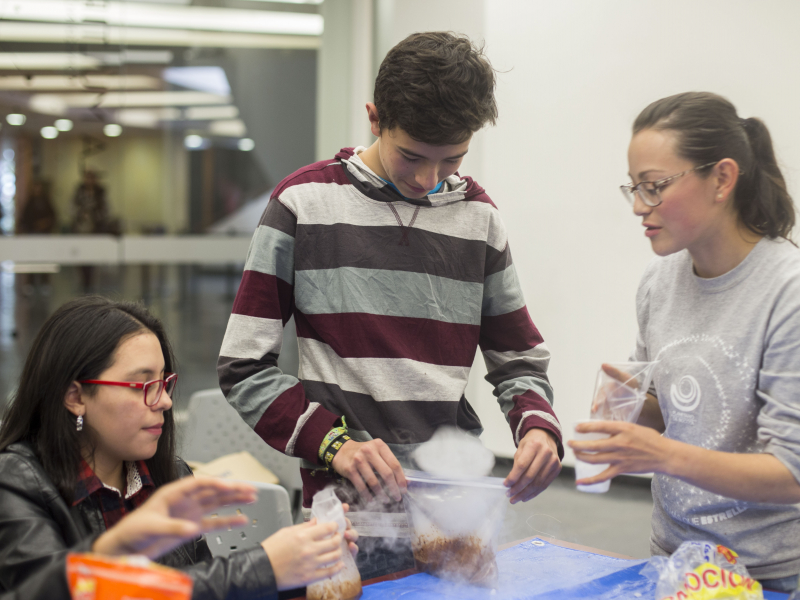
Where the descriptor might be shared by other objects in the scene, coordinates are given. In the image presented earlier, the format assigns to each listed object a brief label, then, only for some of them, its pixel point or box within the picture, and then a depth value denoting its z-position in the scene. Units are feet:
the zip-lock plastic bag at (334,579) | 3.45
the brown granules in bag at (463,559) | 3.90
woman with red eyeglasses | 3.73
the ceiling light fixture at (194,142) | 13.38
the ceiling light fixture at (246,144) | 14.02
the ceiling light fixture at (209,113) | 13.39
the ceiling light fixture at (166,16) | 11.22
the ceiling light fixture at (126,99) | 11.32
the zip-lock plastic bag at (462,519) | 3.91
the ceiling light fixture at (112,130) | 12.05
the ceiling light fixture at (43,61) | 10.93
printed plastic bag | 3.42
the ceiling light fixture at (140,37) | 11.07
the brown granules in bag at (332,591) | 3.57
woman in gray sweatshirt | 3.69
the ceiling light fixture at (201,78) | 13.21
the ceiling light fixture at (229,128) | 13.73
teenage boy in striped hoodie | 3.97
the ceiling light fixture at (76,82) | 10.98
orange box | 2.09
